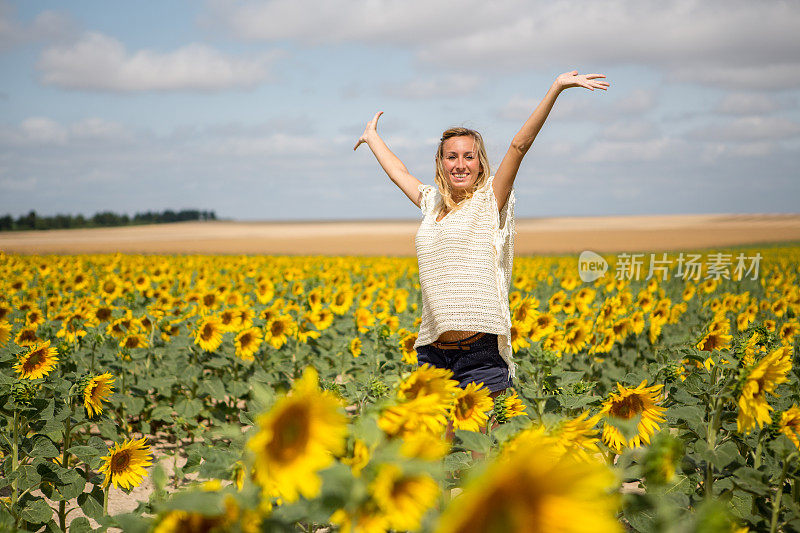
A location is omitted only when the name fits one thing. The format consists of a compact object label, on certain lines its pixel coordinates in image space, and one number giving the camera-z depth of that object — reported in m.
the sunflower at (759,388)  1.65
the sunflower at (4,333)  4.36
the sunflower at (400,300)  7.99
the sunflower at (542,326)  5.33
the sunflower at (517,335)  4.79
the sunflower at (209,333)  4.92
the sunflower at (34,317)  5.57
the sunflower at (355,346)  5.89
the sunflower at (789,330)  5.51
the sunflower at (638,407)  2.06
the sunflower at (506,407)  2.19
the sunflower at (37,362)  3.41
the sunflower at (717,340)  3.86
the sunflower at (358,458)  1.12
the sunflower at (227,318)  5.17
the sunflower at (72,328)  5.45
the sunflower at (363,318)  7.02
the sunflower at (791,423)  2.08
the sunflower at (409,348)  4.80
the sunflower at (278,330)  5.23
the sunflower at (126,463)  2.86
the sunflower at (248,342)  4.85
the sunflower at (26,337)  4.83
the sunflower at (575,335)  5.39
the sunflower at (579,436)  1.40
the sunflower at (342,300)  7.71
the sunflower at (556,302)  6.99
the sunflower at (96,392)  3.28
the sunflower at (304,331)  5.90
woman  3.06
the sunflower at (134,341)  5.42
